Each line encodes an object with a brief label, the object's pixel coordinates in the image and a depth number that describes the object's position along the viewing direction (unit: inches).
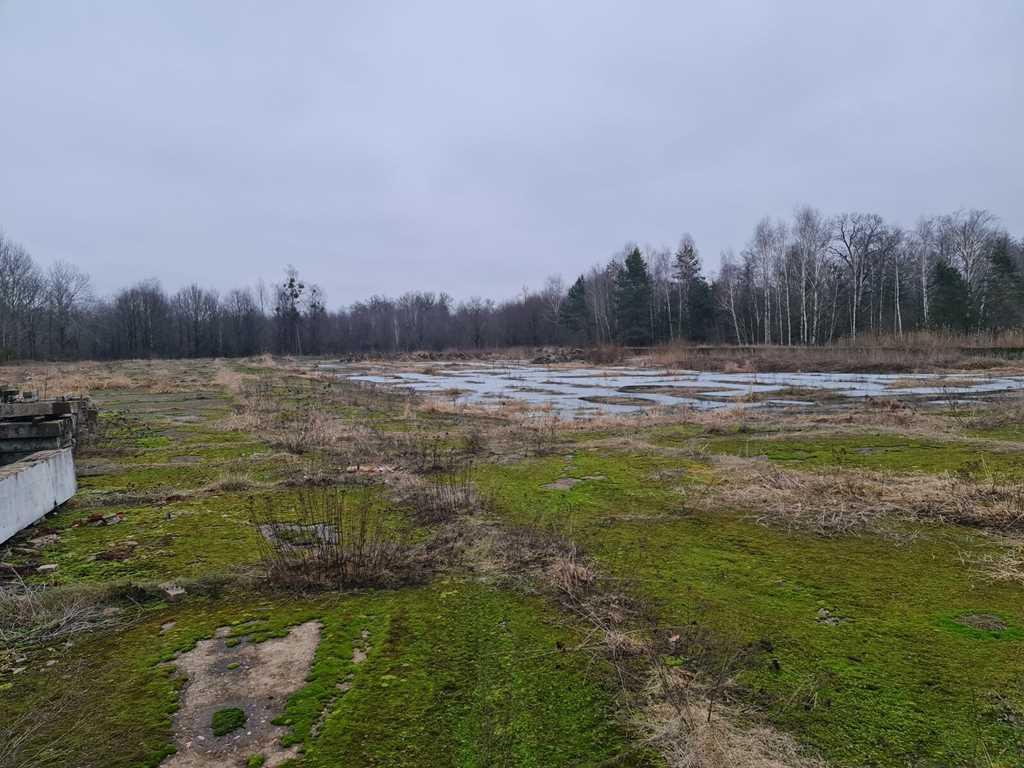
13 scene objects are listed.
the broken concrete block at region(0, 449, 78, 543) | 190.5
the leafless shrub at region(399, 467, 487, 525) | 225.1
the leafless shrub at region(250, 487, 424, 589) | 161.9
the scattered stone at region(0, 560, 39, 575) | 166.9
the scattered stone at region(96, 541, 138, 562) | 179.5
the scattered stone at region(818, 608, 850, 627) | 133.0
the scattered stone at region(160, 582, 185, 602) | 150.7
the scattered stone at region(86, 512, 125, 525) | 218.7
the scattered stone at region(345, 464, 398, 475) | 303.3
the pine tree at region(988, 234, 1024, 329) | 1877.5
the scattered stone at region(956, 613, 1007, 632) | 127.9
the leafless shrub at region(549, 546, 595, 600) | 149.5
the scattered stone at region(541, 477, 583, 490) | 268.2
